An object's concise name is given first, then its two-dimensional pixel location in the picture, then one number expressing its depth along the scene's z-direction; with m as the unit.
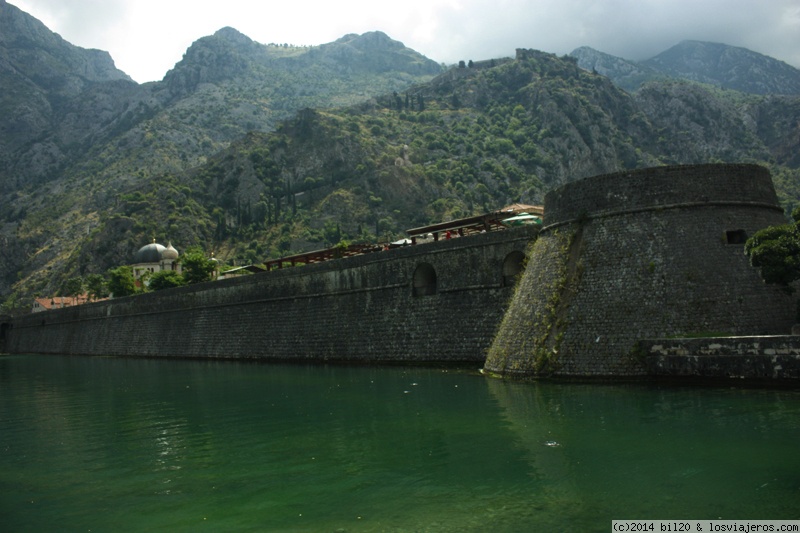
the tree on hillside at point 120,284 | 88.38
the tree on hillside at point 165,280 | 76.57
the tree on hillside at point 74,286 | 107.38
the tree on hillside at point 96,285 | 100.12
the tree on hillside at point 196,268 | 74.25
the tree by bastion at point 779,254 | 18.42
